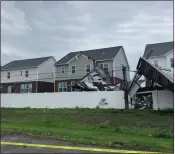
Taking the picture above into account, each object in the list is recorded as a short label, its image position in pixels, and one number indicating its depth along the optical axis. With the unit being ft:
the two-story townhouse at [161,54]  140.77
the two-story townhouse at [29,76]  166.71
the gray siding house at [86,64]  148.97
